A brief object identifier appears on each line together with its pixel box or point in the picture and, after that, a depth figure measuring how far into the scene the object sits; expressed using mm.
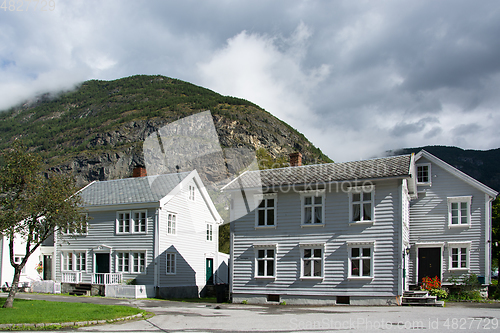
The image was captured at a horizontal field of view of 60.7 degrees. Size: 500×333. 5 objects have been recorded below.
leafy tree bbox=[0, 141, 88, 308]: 17484
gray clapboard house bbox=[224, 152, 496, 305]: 21047
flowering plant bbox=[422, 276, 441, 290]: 23591
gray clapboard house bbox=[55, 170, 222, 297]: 28297
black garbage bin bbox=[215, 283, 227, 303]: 24552
